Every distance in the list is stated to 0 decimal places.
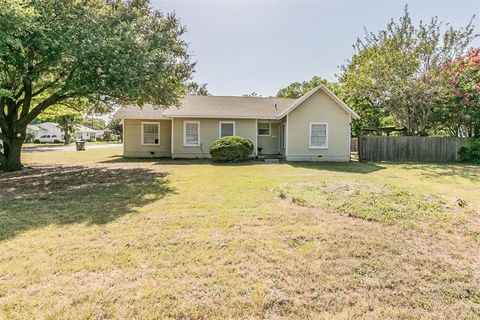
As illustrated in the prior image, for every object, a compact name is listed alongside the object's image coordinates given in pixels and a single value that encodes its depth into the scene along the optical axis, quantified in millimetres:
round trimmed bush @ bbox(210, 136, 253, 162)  16078
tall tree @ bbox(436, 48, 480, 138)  17281
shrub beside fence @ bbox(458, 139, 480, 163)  17406
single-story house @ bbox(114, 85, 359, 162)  17188
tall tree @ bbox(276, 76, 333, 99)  40069
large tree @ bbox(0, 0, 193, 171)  8977
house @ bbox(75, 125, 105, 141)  65562
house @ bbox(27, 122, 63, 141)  56812
